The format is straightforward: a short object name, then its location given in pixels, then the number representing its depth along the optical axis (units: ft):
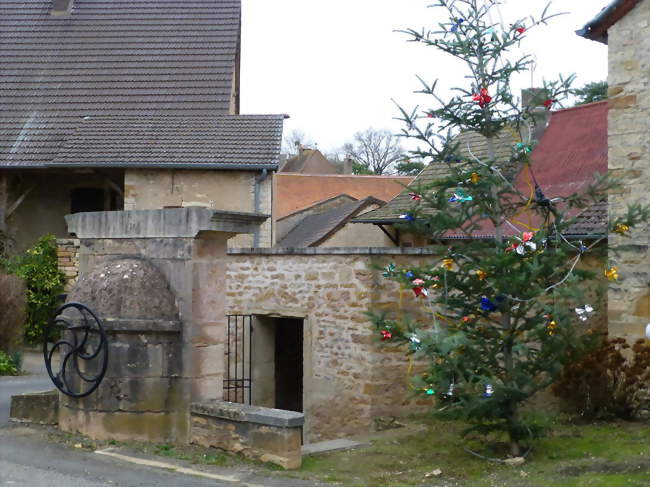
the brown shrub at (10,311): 47.55
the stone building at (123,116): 61.26
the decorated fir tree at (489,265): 23.53
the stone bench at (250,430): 22.75
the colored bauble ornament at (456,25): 25.11
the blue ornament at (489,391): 23.26
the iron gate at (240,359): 40.29
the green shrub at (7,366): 44.15
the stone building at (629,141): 32.53
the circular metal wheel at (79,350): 24.89
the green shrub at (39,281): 57.67
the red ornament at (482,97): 24.81
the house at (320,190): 94.48
